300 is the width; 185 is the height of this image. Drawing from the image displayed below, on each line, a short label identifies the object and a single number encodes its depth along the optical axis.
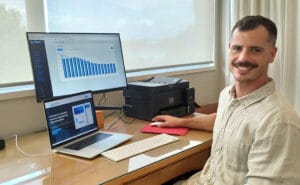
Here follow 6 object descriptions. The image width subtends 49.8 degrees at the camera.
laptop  1.44
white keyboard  1.41
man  1.14
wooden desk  1.21
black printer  2.02
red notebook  1.75
